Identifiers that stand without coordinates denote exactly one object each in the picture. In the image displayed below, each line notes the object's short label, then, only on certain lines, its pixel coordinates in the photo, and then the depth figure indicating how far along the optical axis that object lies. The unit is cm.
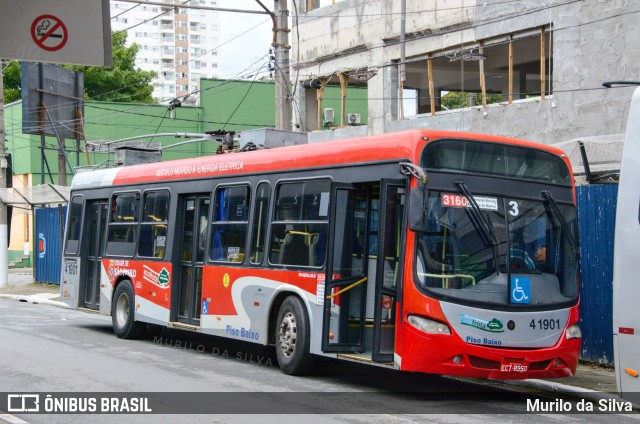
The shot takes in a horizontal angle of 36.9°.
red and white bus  1088
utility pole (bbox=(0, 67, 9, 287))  3306
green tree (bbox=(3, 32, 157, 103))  6209
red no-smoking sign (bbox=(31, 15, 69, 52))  766
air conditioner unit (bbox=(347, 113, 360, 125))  2884
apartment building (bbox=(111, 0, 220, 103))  15588
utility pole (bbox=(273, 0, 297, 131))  2031
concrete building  2045
